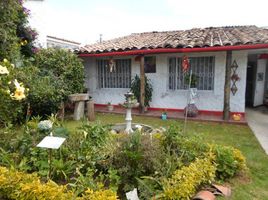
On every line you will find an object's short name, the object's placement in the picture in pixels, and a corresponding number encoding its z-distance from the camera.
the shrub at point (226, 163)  4.46
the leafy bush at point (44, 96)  8.17
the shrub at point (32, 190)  3.11
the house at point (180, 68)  9.05
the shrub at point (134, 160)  3.89
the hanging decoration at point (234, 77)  9.52
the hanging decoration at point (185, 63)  9.38
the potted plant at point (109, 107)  11.55
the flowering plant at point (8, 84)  3.70
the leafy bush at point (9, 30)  6.19
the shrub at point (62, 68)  9.63
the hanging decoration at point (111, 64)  11.36
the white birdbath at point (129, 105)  6.42
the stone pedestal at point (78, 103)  9.58
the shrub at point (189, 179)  3.38
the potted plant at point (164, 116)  9.63
